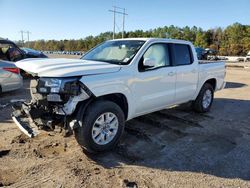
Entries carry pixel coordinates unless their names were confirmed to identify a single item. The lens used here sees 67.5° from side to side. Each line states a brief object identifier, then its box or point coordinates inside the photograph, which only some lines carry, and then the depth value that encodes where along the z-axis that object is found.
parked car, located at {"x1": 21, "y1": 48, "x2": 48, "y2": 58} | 9.42
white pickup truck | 2.73
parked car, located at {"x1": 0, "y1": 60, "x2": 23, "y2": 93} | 5.45
